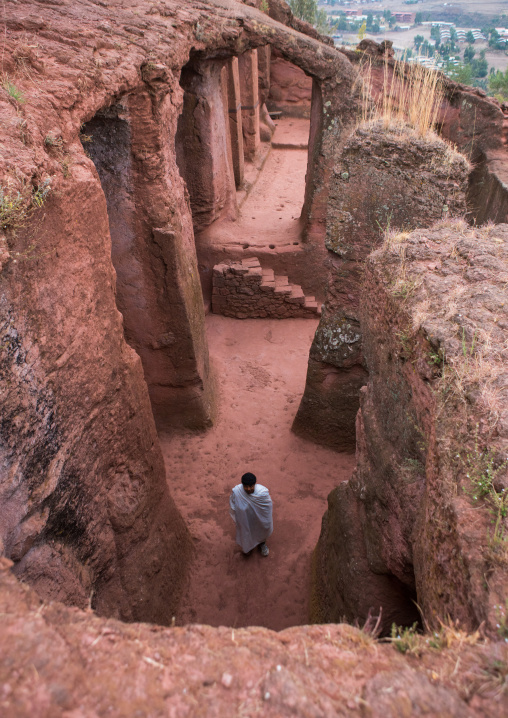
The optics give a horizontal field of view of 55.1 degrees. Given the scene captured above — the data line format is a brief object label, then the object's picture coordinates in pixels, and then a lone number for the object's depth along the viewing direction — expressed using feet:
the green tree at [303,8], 64.59
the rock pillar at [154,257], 14.23
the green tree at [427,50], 144.00
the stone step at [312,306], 26.17
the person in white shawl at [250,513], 13.65
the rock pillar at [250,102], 34.86
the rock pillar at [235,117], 29.35
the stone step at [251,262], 25.80
